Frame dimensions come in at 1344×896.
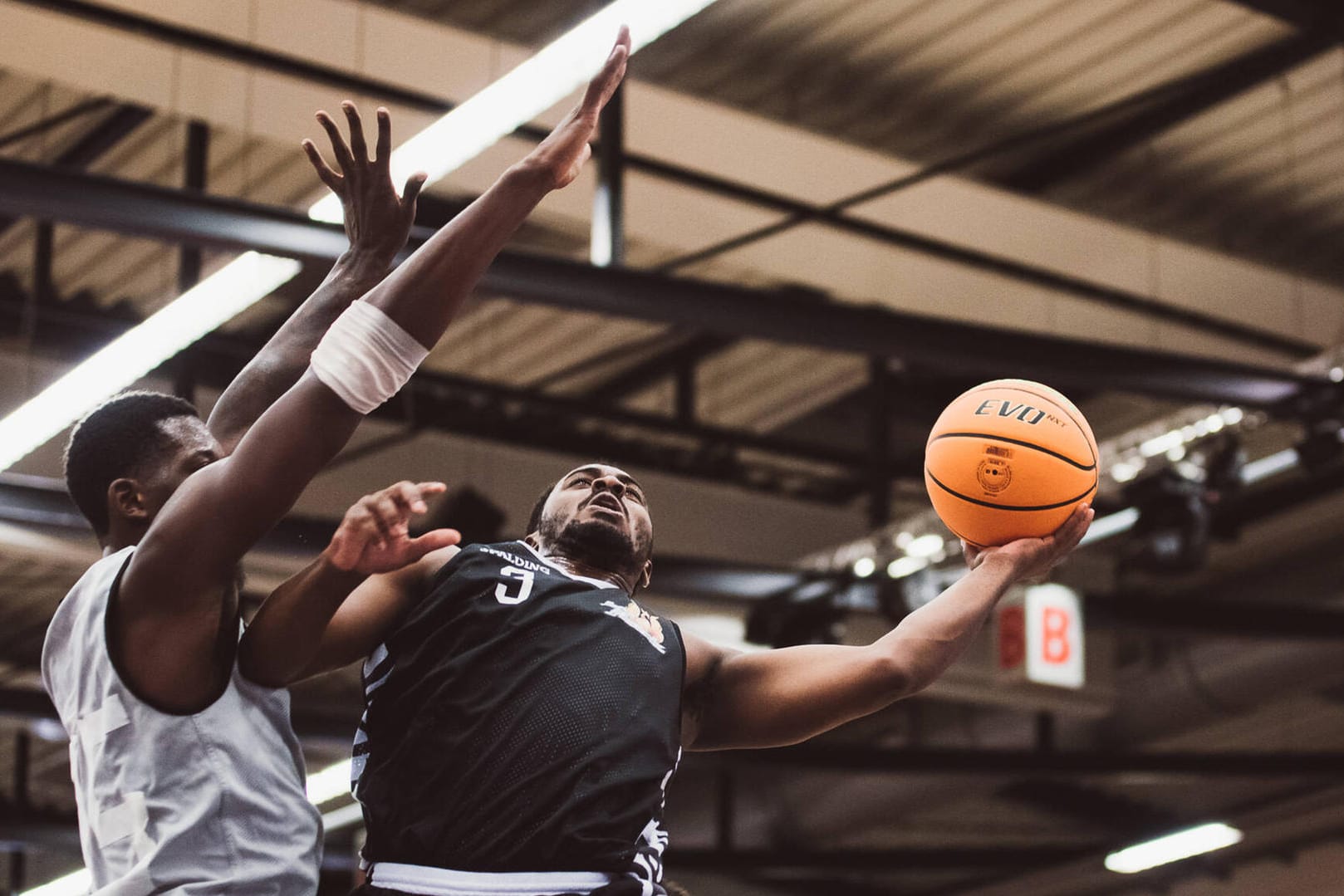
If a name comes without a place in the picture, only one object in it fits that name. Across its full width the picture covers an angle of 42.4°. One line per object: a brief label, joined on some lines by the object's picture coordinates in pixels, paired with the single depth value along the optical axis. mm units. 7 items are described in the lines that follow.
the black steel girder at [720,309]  6027
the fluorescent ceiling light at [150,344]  6633
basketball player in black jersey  2936
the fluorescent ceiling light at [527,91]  5449
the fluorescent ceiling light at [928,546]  10375
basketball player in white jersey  2580
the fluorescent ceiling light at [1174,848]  14227
